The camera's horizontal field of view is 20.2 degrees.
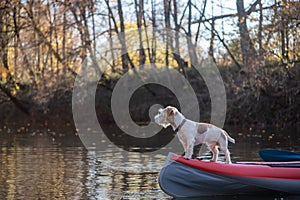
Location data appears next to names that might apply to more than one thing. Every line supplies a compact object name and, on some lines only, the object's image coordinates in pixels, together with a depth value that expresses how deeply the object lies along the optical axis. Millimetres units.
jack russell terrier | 11124
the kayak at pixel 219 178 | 10956
